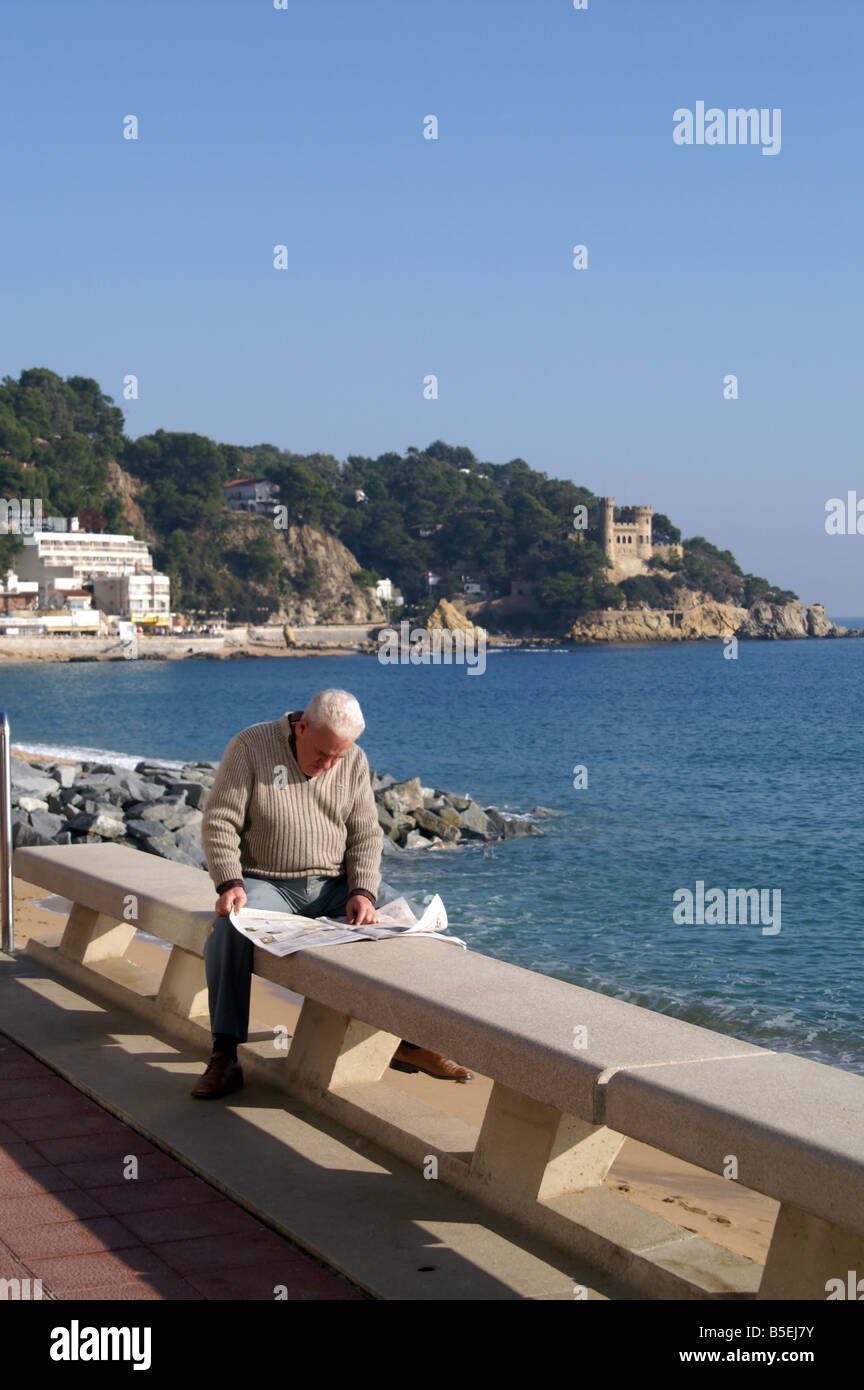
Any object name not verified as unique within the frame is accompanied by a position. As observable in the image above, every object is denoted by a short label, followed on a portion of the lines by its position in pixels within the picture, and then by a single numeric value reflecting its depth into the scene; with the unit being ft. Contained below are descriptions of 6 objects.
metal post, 22.82
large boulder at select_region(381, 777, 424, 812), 69.46
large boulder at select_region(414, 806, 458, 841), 67.87
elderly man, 16.65
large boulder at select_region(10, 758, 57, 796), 62.34
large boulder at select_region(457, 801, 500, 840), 68.80
